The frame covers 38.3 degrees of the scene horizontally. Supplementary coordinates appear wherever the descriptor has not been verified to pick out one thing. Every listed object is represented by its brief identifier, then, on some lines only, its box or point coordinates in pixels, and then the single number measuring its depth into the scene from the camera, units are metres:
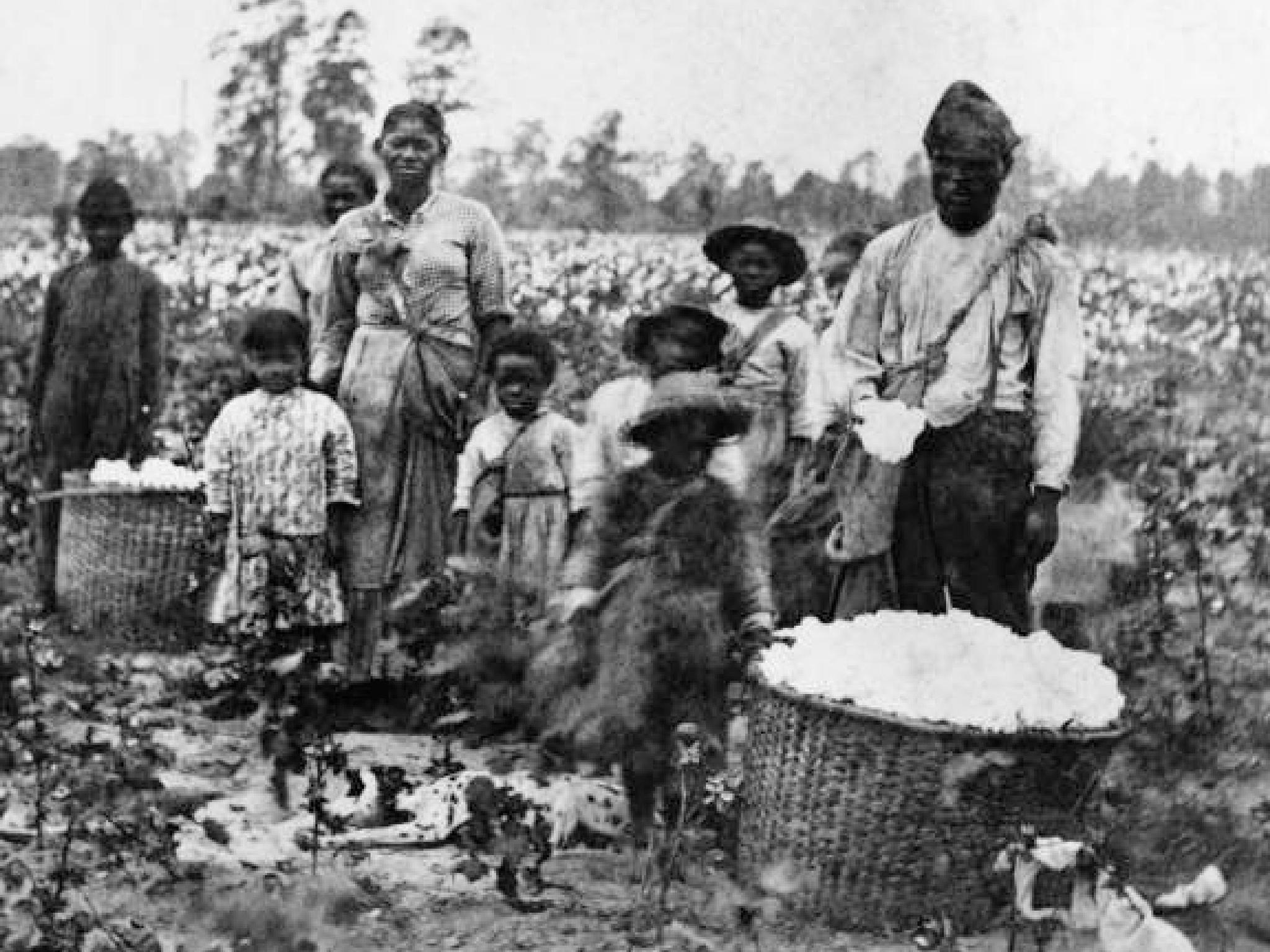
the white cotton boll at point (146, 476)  7.32
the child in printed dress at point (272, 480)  5.93
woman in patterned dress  6.27
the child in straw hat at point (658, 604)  4.34
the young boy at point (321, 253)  6.72
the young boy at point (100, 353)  7.64
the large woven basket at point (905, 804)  3.87
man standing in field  4.57
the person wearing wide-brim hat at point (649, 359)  5.40
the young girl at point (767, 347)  6.68
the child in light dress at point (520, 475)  6.04
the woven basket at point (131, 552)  7.30
